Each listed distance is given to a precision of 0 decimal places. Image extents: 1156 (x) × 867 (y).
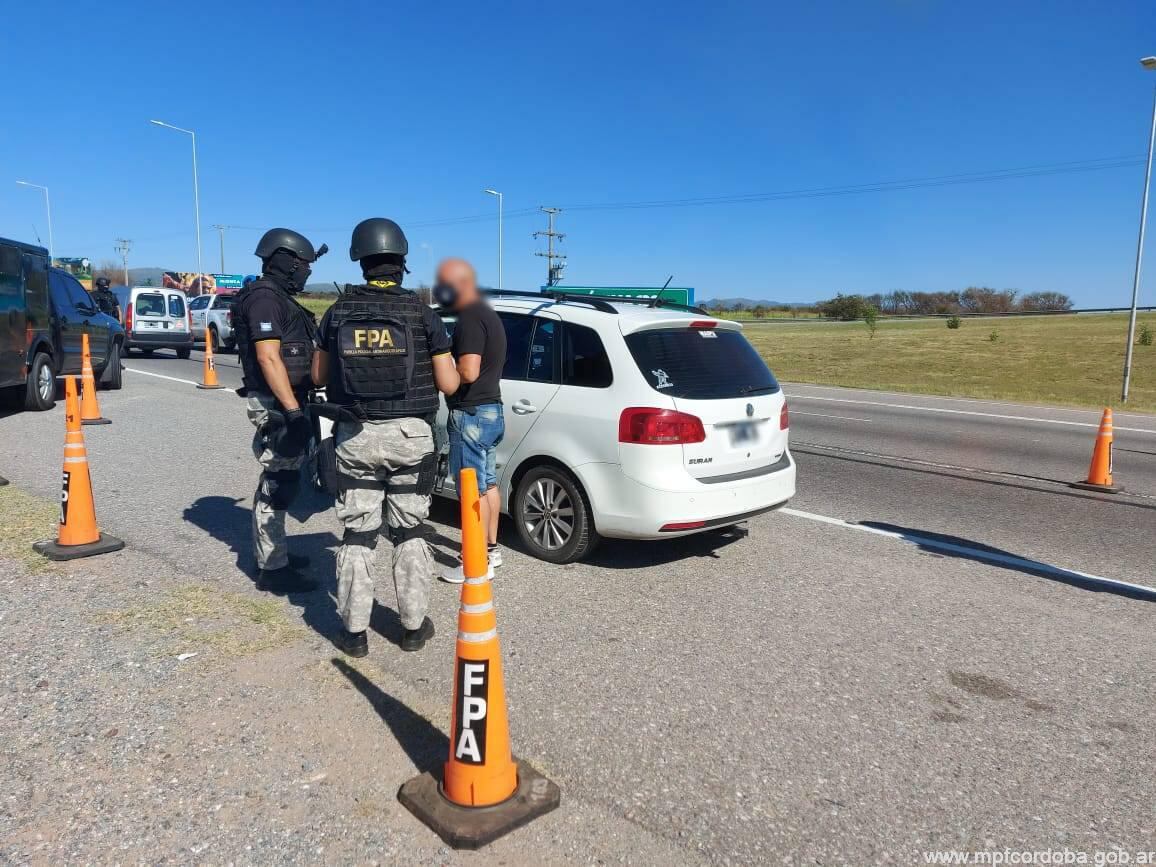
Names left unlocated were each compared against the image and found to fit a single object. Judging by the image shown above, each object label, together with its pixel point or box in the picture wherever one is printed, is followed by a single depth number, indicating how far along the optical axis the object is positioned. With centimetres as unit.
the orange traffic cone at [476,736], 267
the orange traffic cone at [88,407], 1054
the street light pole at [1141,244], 1830
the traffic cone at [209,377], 1562
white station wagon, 493
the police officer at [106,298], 2159
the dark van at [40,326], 1063
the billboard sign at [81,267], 5167
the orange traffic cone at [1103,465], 846
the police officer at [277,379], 444
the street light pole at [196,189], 3618
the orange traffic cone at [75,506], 524
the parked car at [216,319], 2440
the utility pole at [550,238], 6406
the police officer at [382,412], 372
